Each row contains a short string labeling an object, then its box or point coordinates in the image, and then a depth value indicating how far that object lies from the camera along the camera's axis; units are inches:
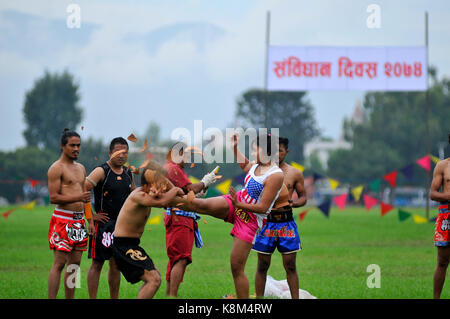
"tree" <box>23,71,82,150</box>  3730.3
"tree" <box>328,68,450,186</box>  3619.6
